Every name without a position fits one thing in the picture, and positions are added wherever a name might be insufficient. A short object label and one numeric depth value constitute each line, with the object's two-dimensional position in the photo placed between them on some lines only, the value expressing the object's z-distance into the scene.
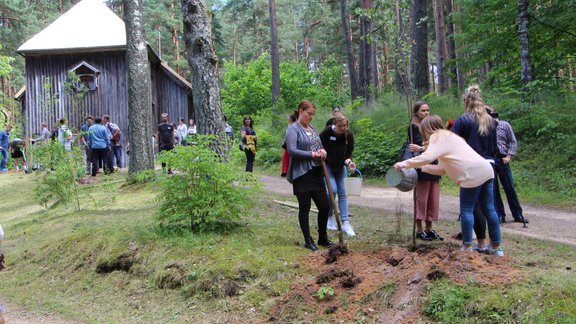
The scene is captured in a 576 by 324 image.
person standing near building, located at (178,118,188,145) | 20.84
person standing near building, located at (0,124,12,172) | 23.03
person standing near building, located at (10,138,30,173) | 22.50
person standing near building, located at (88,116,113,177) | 16.81
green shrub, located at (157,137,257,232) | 7.23
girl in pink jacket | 5.66
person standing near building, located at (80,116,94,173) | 17.49
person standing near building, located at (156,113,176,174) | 15.50
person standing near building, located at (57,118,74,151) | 13.24
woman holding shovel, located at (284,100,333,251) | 6.77
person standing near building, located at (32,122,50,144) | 21.42
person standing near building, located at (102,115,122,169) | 19.38
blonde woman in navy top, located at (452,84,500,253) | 6.82
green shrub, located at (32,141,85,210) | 11.45
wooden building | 25.22
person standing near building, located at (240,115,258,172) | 14.06
